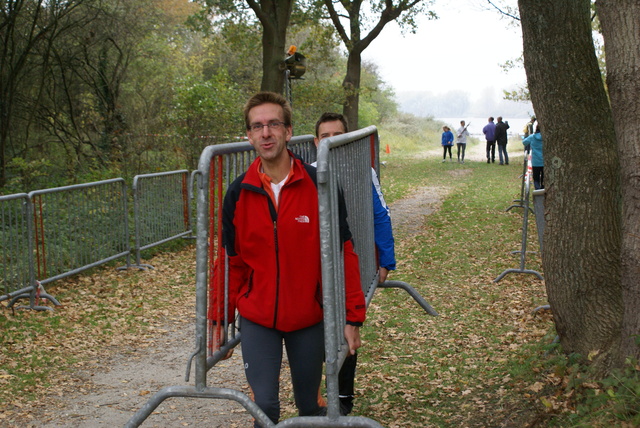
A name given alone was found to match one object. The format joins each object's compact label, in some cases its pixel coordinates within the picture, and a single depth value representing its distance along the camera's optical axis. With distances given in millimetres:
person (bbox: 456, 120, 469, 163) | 33375
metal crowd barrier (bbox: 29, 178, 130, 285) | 8773
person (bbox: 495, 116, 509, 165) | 31547
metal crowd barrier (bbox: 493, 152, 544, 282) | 9318
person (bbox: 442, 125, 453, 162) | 34416
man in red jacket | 3332
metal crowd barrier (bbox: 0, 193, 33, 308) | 8039
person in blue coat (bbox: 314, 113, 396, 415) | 4691
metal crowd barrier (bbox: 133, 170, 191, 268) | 10914
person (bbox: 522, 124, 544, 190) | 14715
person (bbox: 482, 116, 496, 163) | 32828
